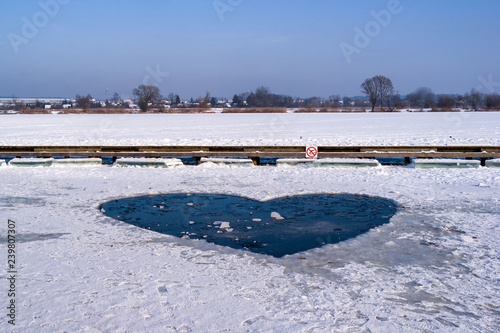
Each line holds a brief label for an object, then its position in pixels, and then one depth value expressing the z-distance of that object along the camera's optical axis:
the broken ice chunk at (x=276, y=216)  9.32
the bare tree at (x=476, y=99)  113.68
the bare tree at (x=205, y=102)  134.20
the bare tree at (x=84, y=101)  147.38
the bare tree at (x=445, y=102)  123.10
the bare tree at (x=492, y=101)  110.06
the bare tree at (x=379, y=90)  152.50
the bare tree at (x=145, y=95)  117.31
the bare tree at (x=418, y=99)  159.30
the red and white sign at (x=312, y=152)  17.38
